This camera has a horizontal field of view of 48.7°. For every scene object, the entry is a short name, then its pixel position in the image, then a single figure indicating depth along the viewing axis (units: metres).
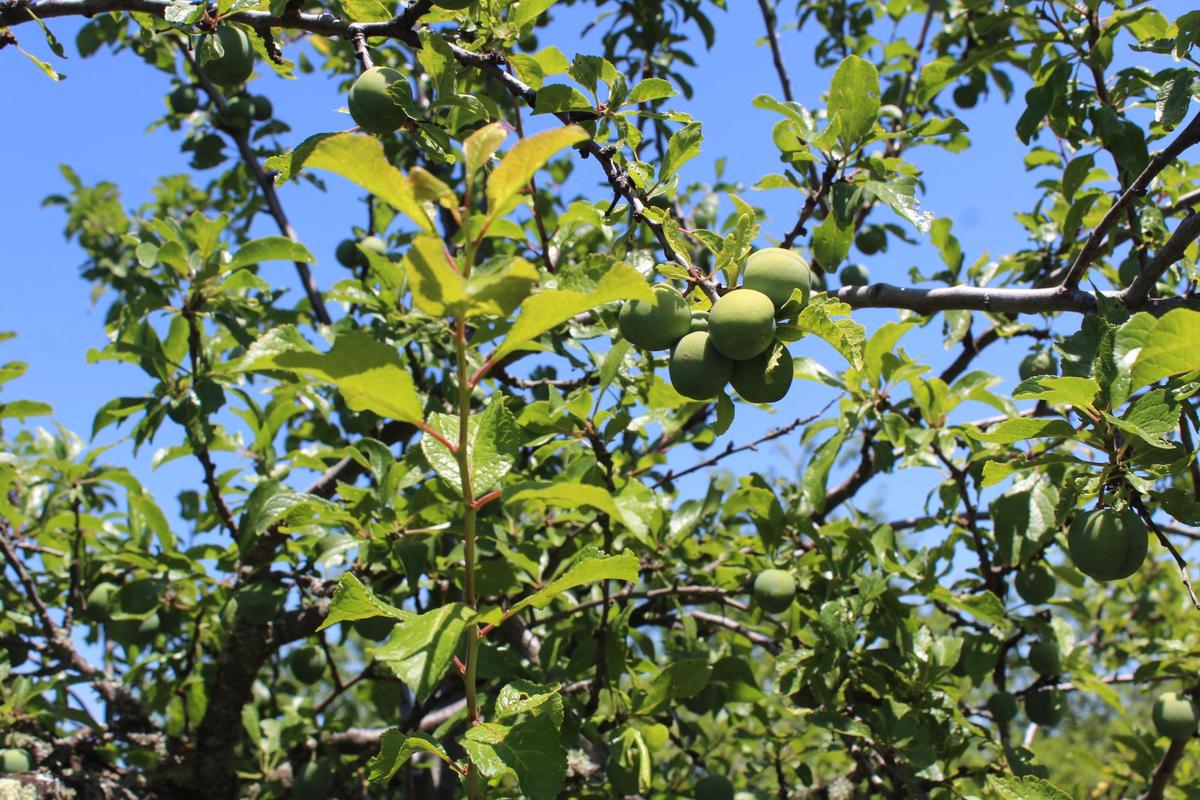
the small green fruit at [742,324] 0.62
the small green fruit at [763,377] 0.65
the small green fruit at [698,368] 0.65
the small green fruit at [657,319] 0.66
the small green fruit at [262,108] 1.58
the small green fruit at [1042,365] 1.14
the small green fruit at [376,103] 0.74
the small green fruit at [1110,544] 0.71
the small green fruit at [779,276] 0.65
